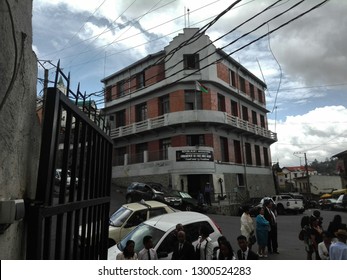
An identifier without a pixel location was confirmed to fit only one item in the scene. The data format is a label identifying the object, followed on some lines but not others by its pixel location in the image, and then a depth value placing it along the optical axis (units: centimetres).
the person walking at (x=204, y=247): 593
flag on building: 2269
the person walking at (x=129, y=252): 545
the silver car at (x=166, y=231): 668
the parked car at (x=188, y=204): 1977
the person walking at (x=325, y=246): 591
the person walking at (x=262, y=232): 891
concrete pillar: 204
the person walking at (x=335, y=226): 634
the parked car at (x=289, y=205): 2456
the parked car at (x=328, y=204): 2883
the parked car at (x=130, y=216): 916
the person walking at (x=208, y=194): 2438
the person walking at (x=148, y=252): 575
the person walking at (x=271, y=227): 951
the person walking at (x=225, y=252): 554
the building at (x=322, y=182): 6706
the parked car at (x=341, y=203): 2635
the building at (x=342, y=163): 4717
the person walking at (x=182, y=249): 580
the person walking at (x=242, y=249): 608
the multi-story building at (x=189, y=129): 2650
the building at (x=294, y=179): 5780
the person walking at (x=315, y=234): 700
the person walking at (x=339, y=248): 493
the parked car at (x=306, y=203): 2682
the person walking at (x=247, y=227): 874
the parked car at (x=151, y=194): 1931
